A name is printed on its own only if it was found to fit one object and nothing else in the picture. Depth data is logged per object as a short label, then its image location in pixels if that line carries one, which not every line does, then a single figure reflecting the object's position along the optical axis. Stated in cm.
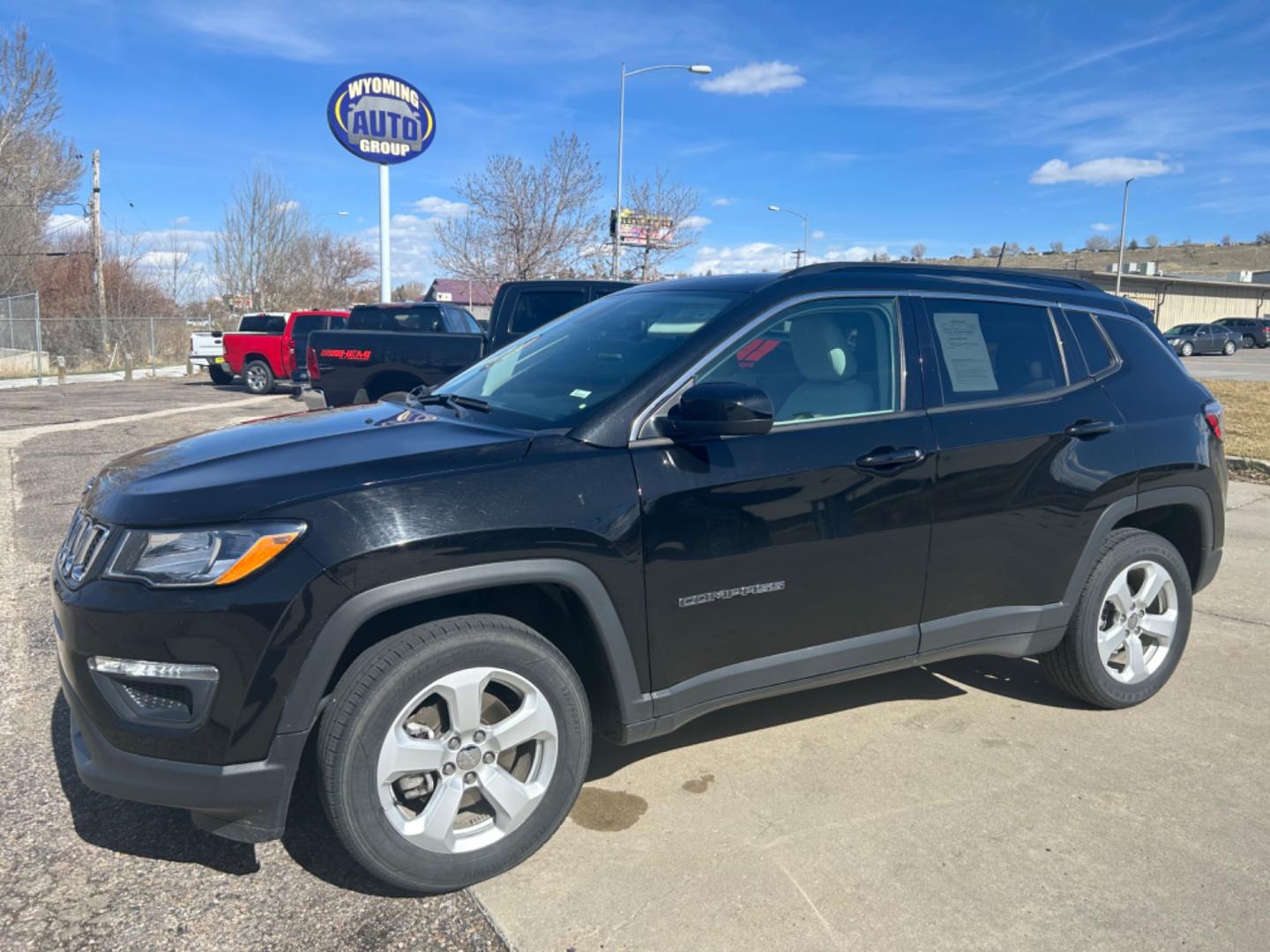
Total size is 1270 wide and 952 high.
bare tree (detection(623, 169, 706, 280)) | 3138
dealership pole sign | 2242
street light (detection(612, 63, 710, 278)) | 2577
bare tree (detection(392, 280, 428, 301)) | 7395
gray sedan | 4450
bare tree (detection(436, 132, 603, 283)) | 2822
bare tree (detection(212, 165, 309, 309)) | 4328
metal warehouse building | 6122
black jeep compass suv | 247
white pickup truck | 2302
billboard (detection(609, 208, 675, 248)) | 3155
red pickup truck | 2091
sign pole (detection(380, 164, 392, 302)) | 2316
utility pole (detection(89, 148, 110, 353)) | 2959
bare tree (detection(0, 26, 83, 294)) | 2859
